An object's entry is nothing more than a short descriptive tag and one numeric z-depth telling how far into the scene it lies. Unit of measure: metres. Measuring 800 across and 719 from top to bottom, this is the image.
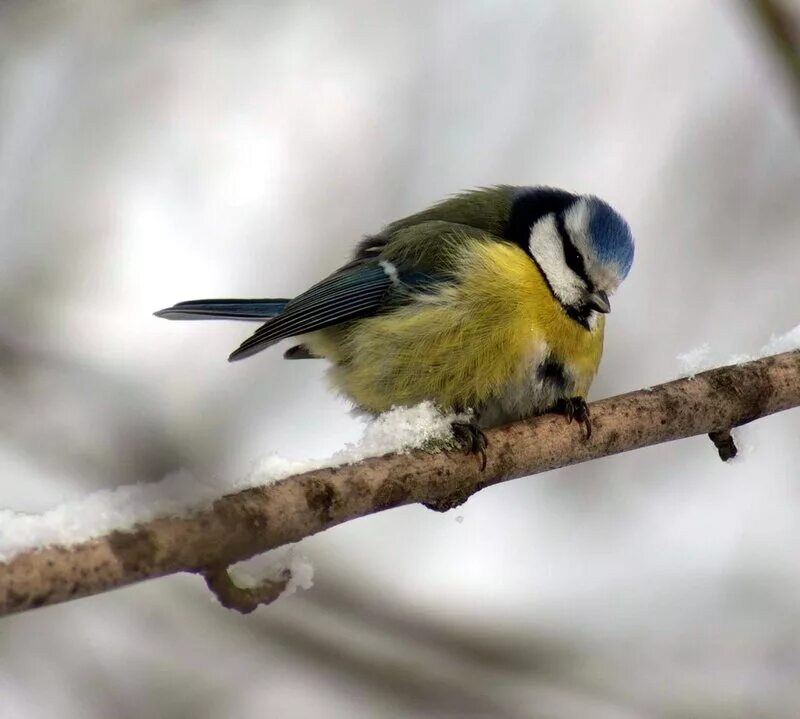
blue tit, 3.78
